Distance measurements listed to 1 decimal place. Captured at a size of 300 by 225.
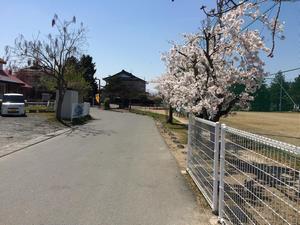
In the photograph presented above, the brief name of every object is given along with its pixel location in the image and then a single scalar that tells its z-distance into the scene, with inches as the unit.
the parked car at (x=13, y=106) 728.2
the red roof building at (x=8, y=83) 1051.1
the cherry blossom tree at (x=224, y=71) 344.6
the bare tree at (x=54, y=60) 693.6
